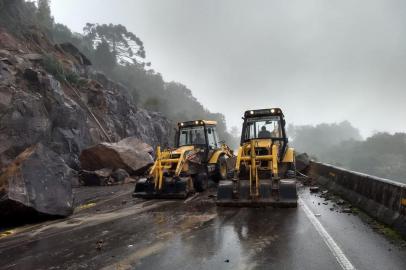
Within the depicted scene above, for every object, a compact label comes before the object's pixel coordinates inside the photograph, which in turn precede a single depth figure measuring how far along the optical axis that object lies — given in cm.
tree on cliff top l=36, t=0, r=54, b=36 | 4132
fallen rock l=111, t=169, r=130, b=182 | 1914
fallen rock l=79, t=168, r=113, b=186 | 1870
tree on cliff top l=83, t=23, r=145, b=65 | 6862
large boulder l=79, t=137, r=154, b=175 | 1983
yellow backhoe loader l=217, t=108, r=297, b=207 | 1014
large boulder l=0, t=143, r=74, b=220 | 858
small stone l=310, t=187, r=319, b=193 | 1335
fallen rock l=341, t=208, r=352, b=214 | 920
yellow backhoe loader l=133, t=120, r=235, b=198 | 1259
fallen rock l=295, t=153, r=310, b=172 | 1962
